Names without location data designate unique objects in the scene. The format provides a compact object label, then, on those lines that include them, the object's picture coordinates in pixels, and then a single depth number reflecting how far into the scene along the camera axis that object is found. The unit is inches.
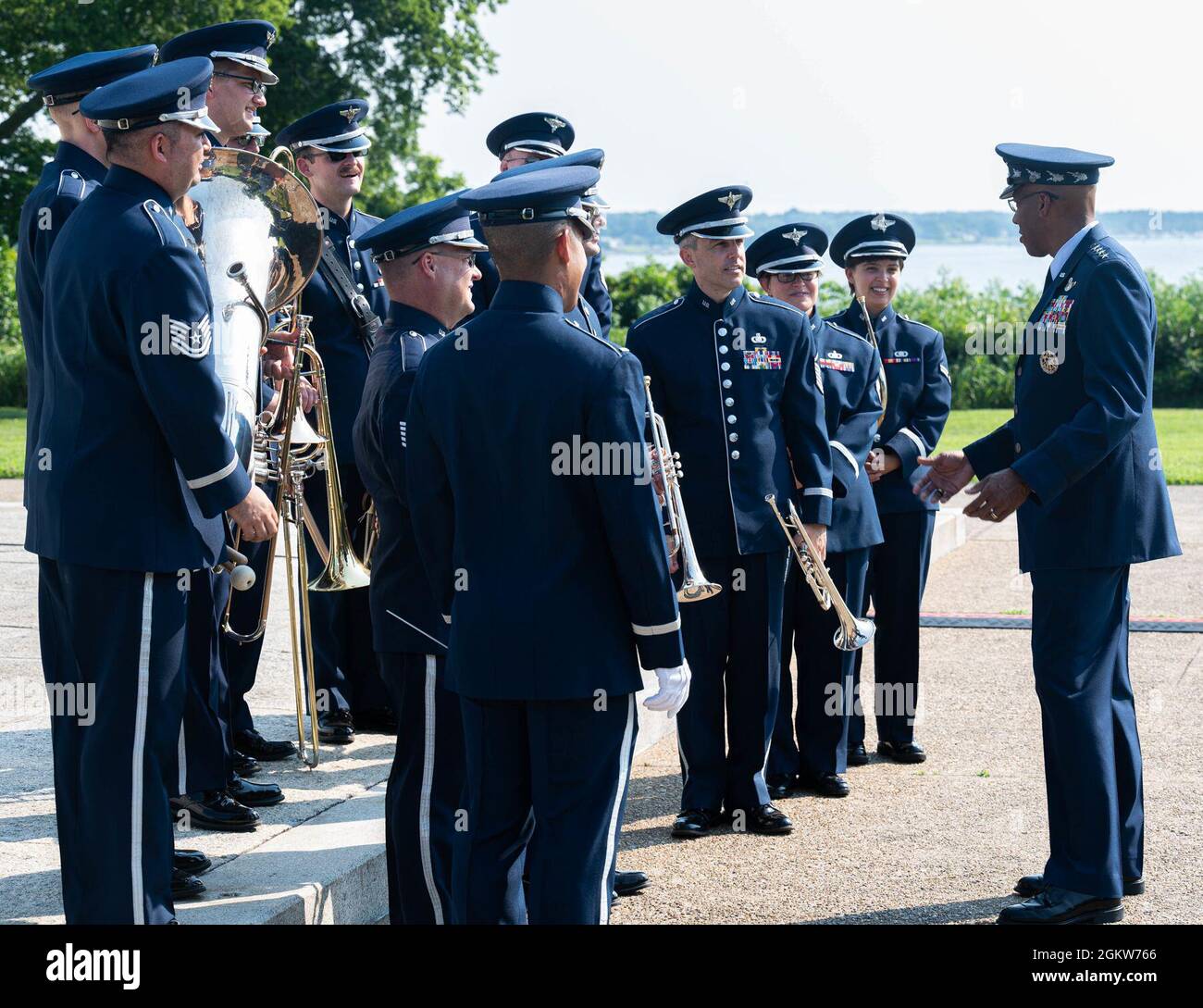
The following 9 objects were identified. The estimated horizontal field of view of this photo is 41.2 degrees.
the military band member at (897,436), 284.4
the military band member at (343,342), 265.4
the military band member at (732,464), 240.1
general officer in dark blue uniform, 195.8
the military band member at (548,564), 149.9
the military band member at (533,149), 267.3
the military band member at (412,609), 178.9
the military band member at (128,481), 163.0
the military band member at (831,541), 259.9
